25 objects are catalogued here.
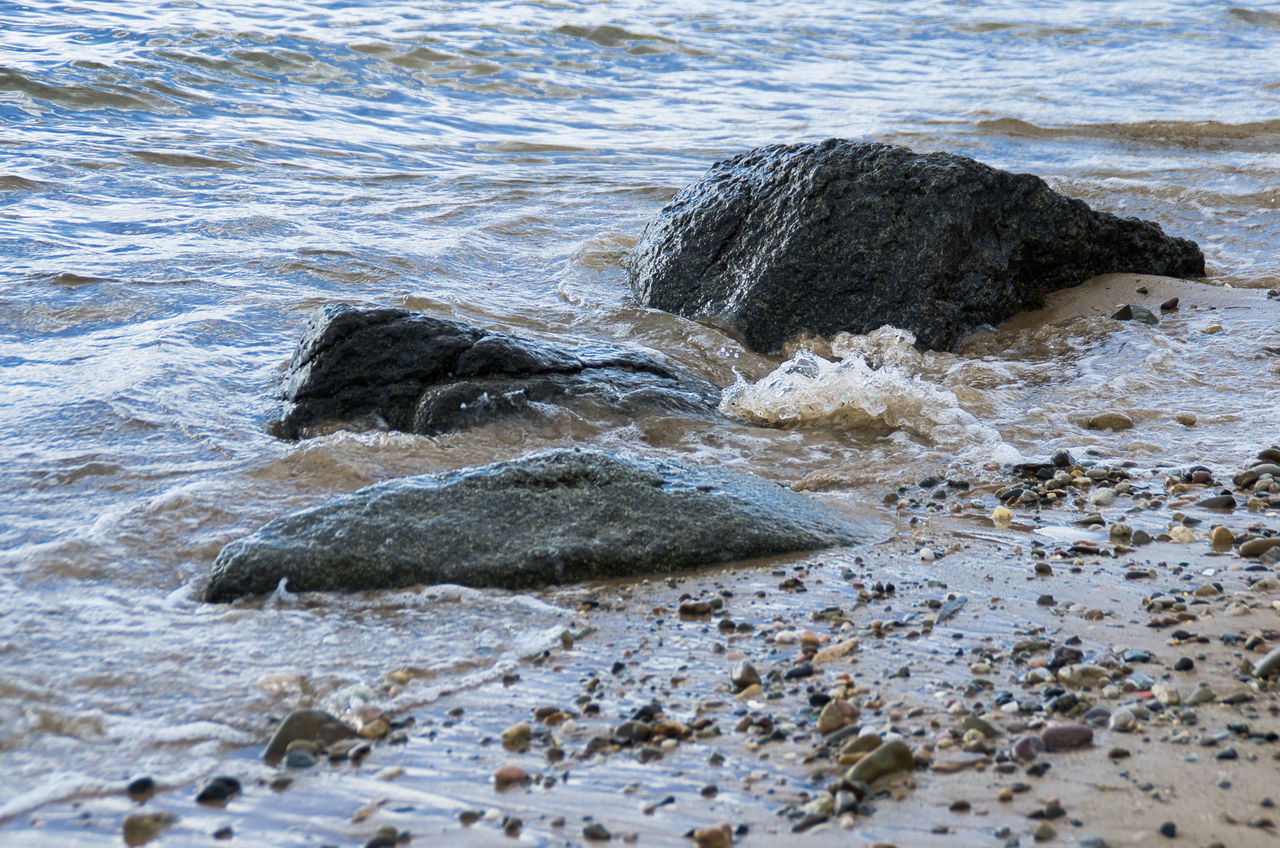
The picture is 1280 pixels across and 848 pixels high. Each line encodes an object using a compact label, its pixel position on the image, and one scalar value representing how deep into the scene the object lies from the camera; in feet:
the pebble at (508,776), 13.74
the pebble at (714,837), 12.28
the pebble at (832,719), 14.46
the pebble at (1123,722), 13.84
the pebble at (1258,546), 19.44
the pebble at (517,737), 14.65
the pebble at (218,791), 13.65
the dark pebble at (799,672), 16.11
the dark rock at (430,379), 29.07
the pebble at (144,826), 12.91
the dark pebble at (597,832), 12.55
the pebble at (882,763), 13.19
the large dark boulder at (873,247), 37.37
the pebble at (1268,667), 14.84
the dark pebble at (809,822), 12.41
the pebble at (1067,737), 13.56
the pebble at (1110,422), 28.23
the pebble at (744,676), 15.96
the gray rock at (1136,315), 36.73
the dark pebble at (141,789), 13.76
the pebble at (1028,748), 13.41
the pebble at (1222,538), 20.20
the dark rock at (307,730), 14.75
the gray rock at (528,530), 19.94
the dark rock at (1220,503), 22.03
